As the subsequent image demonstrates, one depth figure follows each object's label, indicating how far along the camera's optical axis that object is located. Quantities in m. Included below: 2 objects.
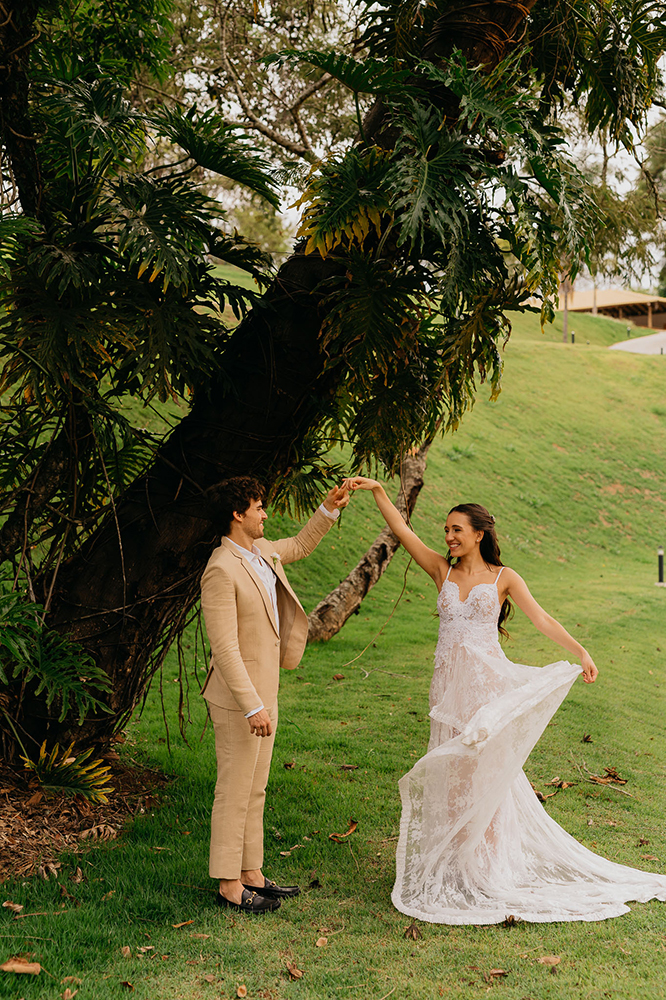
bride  3.96
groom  3.82
